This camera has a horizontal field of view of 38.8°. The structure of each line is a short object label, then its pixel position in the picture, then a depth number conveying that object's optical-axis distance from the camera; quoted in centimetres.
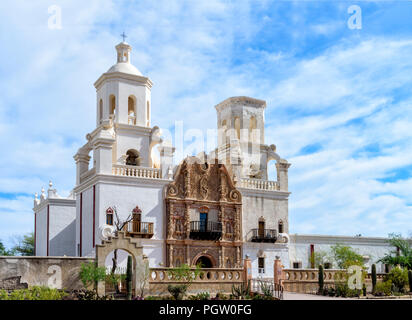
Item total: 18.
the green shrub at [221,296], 2984
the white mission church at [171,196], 3650
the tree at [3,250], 5486
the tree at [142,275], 2911
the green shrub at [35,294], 2429
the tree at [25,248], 5594
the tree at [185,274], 3022
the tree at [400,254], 4519
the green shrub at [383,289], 3434
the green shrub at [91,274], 2773
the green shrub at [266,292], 2888
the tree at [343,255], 4278
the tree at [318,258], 4400
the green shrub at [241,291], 3012
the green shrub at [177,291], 2897
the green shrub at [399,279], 3694
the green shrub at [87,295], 2680
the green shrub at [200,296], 2865
